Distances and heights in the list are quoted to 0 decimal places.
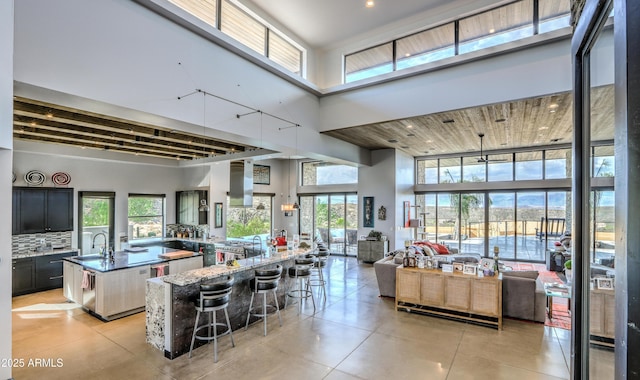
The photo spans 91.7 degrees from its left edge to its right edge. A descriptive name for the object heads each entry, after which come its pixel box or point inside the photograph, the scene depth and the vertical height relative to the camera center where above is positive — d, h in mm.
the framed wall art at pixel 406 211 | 11102 -758
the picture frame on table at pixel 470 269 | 5387 -1377
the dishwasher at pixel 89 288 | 5555 -1821
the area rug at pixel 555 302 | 5281 -2247
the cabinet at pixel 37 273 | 6855 -1965
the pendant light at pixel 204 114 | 5031 +1218
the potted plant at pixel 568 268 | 4953 -1248
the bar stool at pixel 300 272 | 5852 -1550
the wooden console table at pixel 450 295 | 5145 -1834
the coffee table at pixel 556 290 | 4751 -1572
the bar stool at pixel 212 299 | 4195 -1500
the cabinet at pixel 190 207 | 9961 -604
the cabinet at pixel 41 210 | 7043 -516
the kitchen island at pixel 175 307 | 4188 -1660
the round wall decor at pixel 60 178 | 7688 +250
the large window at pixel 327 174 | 11953 +653
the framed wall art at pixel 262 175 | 11930 +579
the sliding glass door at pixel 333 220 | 11945 -1190
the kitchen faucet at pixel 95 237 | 8310 -1377
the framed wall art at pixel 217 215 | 9828 -825
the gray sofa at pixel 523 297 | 5293 -1833
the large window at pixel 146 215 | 9477 -847
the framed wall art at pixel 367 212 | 10883 -766
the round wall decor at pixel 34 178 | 7230 +244
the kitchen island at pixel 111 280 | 5426 -1698
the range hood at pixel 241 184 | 6973 +123
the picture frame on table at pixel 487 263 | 5416 -1276
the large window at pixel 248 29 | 5305 +3125
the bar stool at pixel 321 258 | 6539 -1462
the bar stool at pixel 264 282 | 5020 -1514
